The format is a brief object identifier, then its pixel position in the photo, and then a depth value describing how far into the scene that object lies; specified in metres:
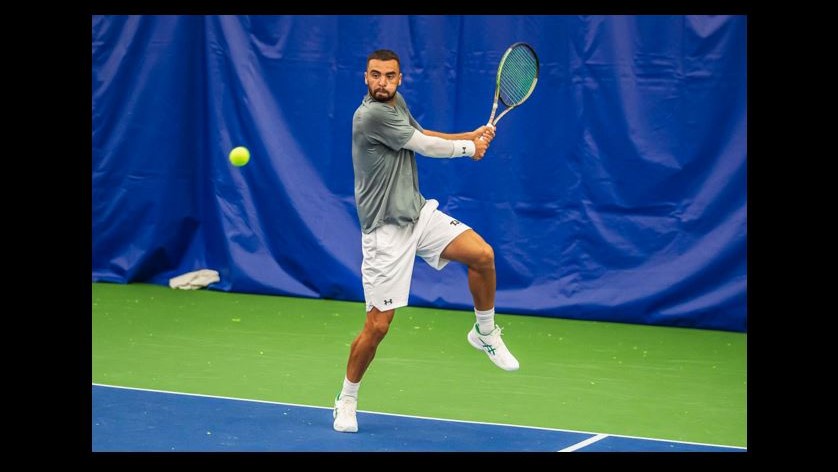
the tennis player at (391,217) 12.74
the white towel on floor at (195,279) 22.98
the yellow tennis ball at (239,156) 18.30
